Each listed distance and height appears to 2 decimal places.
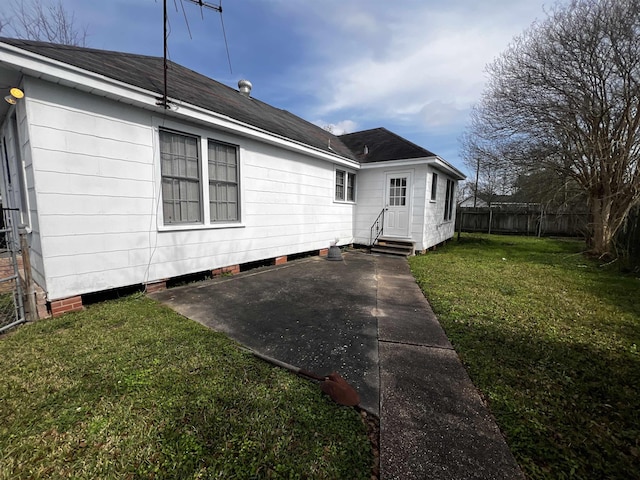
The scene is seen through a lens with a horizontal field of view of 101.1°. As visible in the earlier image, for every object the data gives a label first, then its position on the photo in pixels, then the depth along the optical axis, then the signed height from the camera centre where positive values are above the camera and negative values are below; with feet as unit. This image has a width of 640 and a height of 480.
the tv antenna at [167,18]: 13.03 +9.57
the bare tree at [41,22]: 35.63 +27.67
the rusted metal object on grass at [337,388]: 6.14 -4.26
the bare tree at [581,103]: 23.16 +11.45
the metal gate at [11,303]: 9.95 -4.38
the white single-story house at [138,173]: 11.07 +2.15
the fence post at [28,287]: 10.39 -3.15
